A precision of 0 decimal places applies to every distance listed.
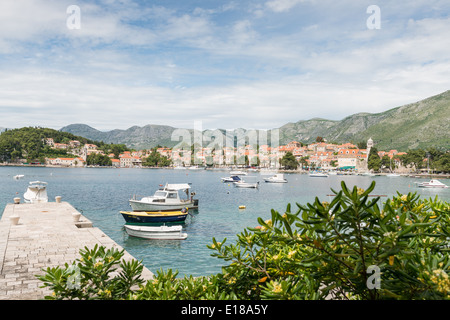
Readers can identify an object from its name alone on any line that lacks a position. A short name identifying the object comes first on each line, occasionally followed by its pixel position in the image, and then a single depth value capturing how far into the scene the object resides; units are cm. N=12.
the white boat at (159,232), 1798
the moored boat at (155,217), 2105
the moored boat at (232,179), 6594
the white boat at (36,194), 2681
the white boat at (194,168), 15118
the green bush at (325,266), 194
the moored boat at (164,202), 2422
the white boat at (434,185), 6238
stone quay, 756
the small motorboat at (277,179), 7031
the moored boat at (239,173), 9638
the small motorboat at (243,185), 5666
